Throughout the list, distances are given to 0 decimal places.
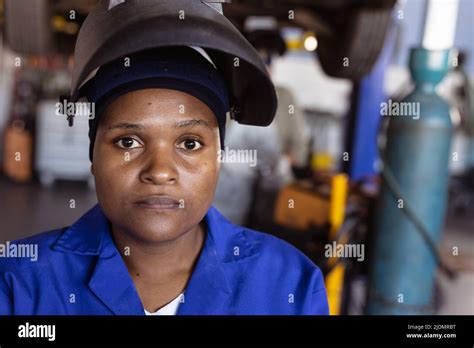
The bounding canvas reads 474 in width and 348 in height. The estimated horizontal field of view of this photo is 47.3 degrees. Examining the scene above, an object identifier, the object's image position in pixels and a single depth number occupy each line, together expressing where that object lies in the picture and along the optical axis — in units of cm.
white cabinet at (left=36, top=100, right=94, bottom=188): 454
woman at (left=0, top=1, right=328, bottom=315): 71
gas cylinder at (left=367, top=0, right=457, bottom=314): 156
